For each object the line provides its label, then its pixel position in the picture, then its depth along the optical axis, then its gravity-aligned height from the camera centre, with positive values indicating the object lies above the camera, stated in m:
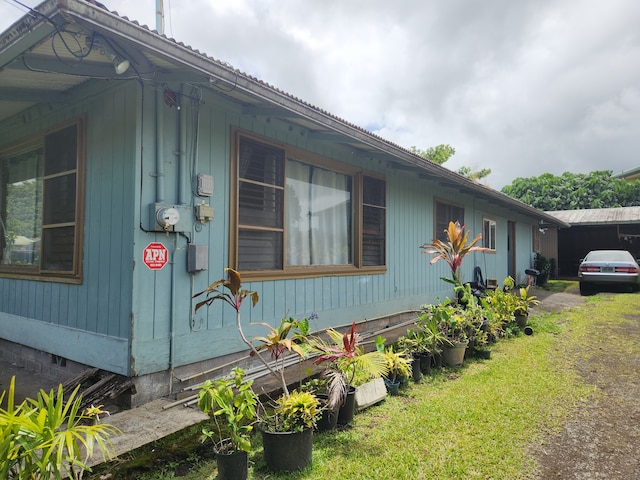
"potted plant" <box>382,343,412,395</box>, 3.58 -1.06
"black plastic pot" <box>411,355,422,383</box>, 3.94 -1.15
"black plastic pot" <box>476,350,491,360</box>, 4.82 -1.21
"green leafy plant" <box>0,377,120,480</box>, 1.39 -0.67
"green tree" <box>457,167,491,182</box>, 25.19 +5.80
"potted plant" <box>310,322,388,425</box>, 2.75 -0.86
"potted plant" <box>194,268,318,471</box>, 2.27 -0.99
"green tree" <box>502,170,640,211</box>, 24.05 +4.36
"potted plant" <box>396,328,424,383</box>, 3.96 -0.99
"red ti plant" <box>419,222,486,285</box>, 4.85 +0.12
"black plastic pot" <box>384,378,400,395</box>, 3.58 -1.19
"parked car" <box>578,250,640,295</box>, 10.81 -0.40
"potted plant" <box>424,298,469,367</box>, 4.43 -0.88
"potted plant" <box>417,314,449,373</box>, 4.23 -0.89
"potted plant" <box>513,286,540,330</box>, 6.29 -0.90
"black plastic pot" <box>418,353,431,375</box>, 4.12 -1.13
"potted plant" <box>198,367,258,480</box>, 2.06 -0.85
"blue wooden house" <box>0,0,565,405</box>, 2.77 +0.54
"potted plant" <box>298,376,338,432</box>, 2.76 -1.11
